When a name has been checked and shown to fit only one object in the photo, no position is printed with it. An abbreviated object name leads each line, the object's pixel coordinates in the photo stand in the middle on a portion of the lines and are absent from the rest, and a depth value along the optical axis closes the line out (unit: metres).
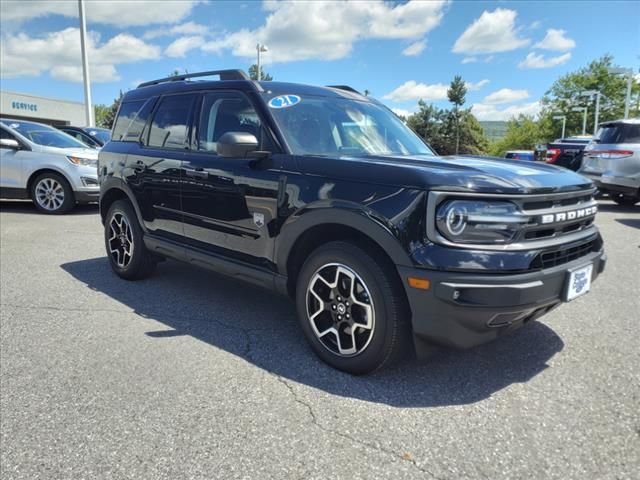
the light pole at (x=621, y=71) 19.16
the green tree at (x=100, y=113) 85.31
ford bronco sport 2.46
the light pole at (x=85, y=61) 19.23
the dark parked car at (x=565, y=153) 14.44
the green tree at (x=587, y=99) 50.78
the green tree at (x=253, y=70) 25.18
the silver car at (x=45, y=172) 9.11
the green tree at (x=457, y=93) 58.94
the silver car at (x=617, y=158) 9.68
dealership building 41.44
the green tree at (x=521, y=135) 68.56
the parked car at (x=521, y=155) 25.69
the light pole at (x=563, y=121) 50.48
